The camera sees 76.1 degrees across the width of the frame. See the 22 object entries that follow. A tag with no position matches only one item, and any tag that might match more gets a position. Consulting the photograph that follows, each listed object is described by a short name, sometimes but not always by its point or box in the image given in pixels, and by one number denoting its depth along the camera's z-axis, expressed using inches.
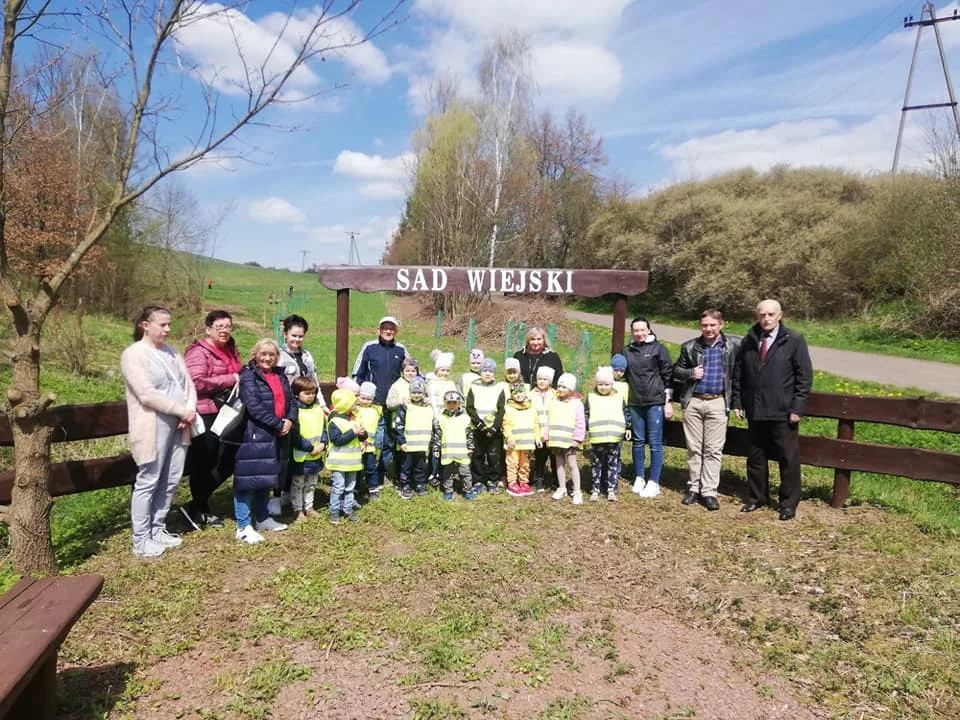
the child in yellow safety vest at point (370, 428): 215.9
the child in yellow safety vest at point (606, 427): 231.1
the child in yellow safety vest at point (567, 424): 232.4
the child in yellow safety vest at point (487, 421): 235.5
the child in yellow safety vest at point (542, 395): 237.1
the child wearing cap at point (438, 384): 235.3
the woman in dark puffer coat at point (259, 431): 186.2
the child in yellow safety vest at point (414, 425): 226.7
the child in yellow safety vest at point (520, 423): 233.5
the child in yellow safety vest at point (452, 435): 227.8
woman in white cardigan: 167.9
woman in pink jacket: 191.9
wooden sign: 267.4
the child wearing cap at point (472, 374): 244.7
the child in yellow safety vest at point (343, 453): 204.8
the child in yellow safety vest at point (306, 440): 200.7
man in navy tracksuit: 238.2
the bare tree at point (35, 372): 147.4
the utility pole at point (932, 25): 858.1
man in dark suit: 209.3
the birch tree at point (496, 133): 941.8
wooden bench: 83.9
